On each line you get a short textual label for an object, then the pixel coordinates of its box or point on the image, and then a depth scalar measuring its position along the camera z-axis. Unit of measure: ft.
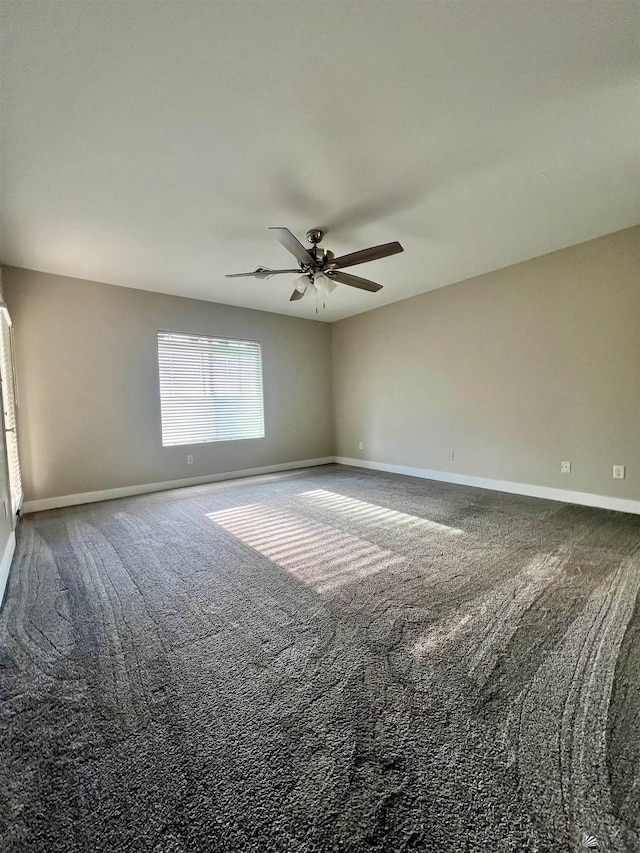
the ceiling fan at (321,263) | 8.55
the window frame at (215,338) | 15.46
